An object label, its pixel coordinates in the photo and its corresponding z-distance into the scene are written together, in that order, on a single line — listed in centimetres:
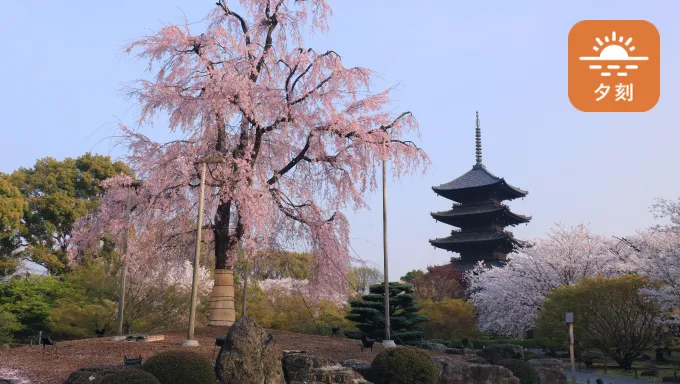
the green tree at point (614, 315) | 3114
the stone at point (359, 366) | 1527
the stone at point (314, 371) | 1361
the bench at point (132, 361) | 1304
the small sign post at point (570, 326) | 2072
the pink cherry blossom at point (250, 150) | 2134
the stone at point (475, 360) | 1912
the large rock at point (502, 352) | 2150
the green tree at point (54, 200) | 4450
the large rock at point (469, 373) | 1647
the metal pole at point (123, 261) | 2075
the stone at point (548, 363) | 1994
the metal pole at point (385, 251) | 2072
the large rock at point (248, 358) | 1239
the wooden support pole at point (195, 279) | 1778
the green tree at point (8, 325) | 3066
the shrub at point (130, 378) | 1023
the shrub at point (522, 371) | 1800
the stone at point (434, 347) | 2259
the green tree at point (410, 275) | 9813
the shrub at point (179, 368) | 1148
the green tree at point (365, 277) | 8378
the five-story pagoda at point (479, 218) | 6319
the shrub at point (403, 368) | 1480
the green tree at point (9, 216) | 4181
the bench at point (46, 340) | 1584
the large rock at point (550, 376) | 1916
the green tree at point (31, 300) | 3334
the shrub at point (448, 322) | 3994
